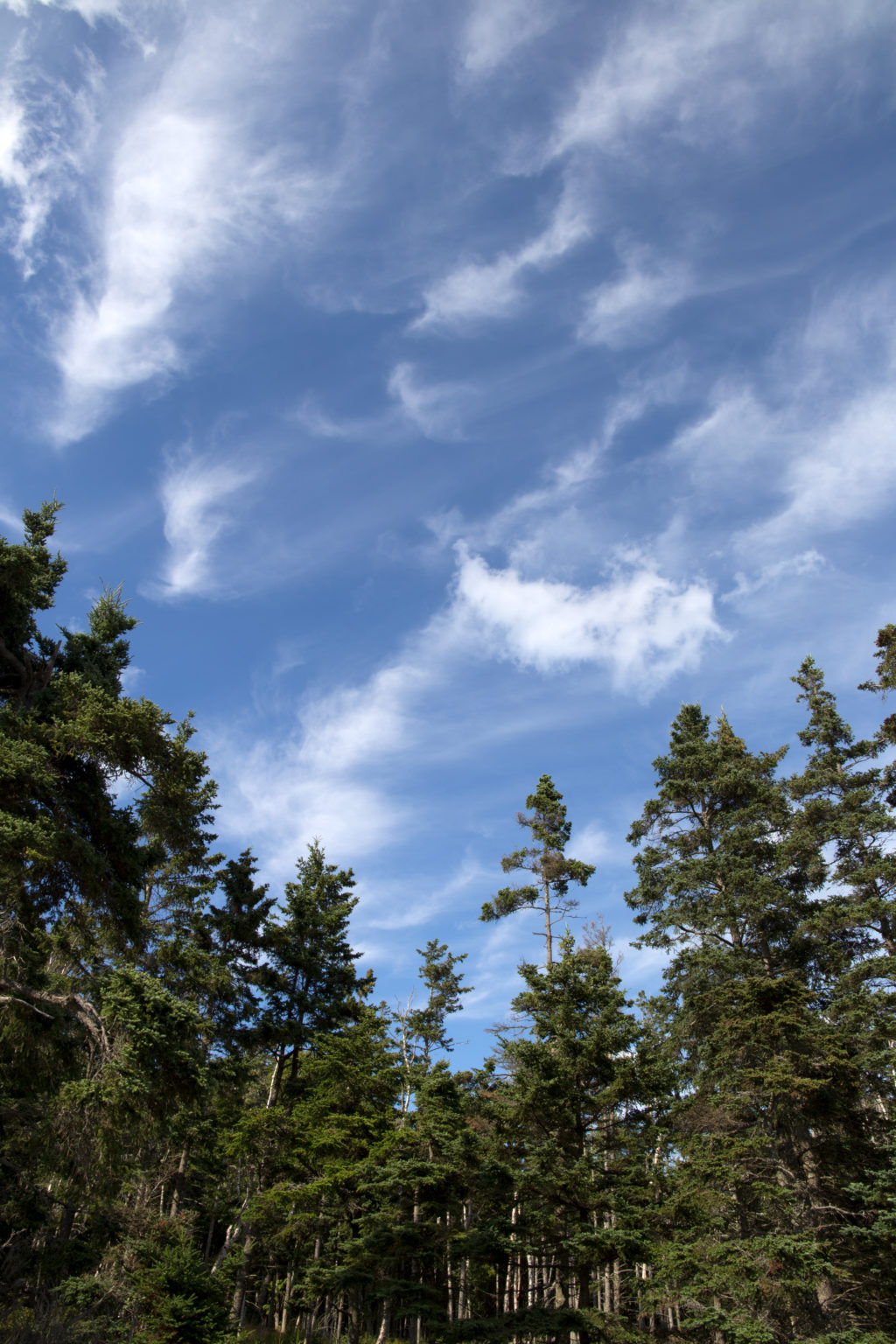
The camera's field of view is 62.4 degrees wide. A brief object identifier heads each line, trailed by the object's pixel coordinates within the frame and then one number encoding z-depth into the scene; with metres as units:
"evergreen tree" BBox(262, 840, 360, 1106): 29.27
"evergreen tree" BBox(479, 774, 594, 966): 28.70
